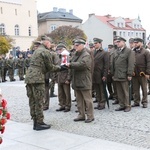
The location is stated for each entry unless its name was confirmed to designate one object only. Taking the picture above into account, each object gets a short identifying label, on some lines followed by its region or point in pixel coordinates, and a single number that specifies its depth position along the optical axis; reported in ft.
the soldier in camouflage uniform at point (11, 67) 66.80
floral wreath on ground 12.98
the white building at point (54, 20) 228.22
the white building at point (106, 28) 222.28
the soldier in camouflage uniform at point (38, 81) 22.97
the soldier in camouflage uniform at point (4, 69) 67.26
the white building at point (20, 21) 189.06
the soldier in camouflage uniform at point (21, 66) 67.31
